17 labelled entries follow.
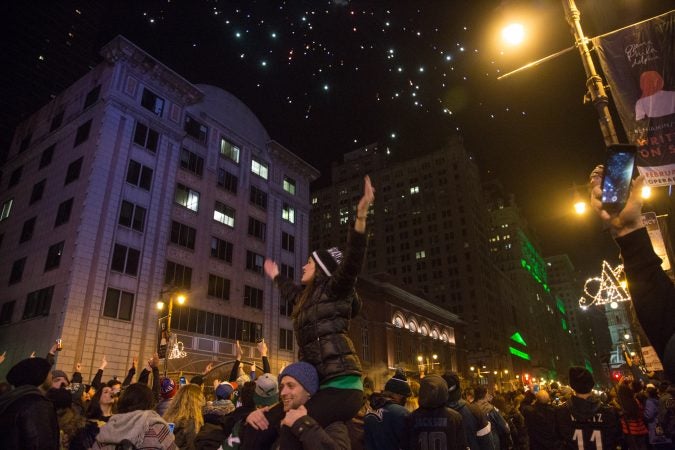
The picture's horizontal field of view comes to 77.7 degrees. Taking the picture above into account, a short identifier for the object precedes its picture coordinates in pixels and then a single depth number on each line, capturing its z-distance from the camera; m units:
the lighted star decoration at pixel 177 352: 26.80
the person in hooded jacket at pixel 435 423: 4.88
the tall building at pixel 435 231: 97.06
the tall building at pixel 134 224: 25.67
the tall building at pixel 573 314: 193.38
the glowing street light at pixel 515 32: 8.62
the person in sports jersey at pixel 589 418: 5.56
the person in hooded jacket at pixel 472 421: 6.20
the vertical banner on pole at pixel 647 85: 7.35
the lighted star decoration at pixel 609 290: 14.44
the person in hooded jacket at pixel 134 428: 4.31
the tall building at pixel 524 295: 124.79
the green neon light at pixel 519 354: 108.99
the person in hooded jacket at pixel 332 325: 3.38
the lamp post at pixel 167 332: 19.87
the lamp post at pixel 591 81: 7.56
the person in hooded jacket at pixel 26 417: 3.84
